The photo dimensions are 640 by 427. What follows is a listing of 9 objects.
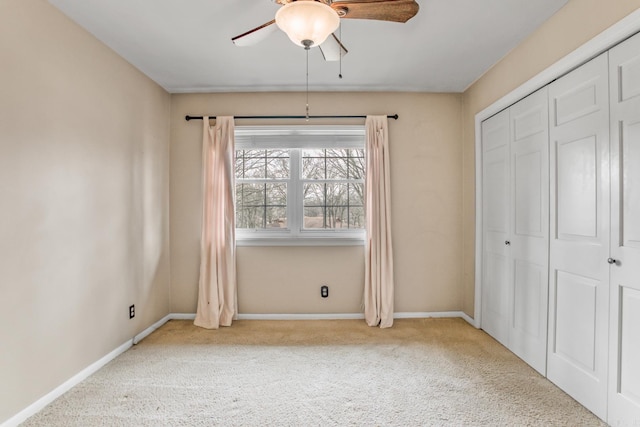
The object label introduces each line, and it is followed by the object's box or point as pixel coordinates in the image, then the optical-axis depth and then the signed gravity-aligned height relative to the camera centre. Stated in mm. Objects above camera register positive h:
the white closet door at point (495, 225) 2799 -151
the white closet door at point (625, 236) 1658 -148
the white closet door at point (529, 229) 2316 -156
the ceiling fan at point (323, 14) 1426 +890
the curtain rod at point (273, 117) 3496 +998
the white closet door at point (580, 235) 1845 -166
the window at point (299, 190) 3635 +216
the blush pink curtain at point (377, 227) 3381 -187
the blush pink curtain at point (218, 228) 3363 -186
